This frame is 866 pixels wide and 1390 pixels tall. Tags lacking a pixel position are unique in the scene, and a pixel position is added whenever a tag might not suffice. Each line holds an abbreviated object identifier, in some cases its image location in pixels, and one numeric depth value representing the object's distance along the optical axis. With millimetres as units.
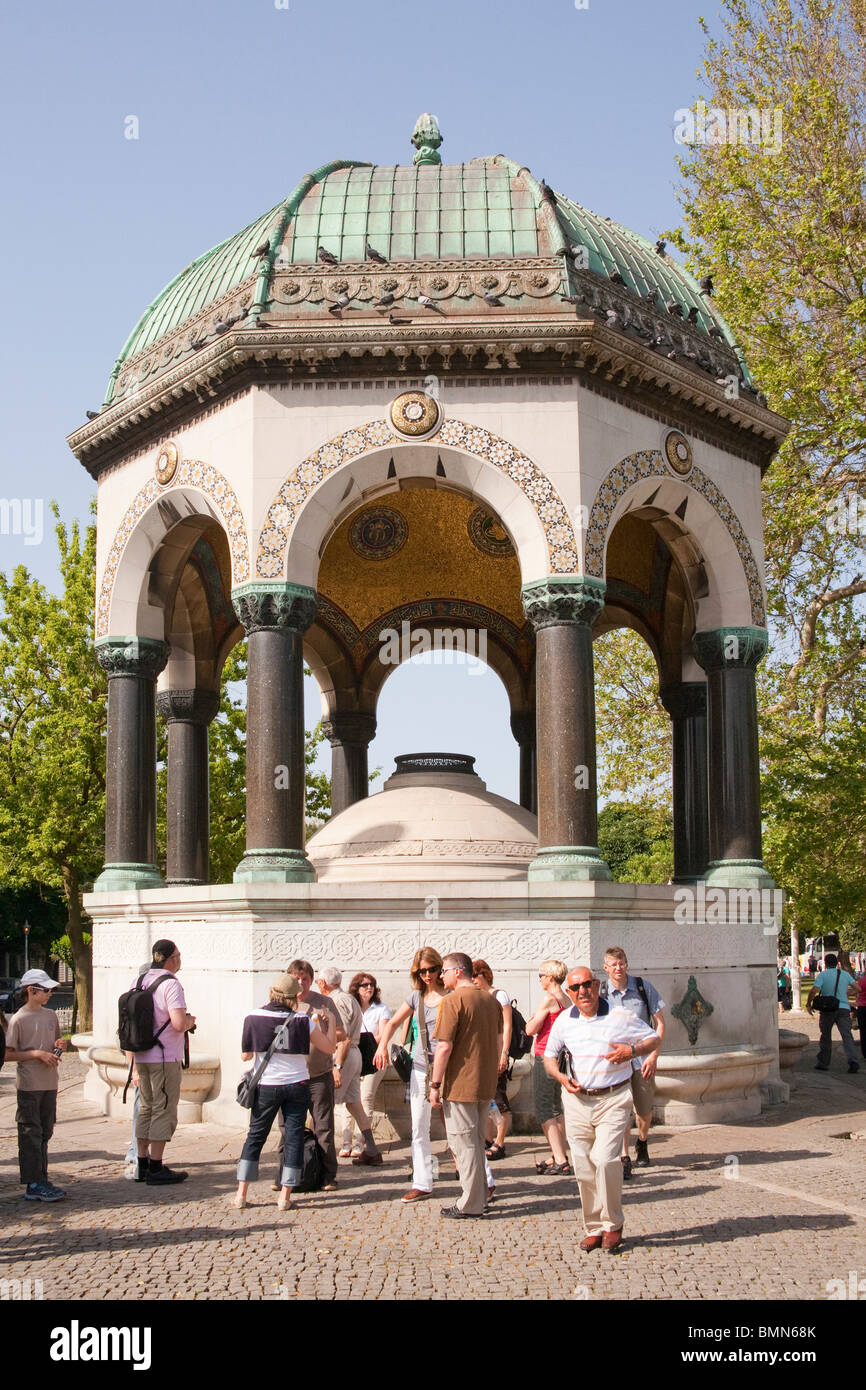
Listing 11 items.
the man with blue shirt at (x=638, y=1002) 10516
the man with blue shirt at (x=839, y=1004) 19641
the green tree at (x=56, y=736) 28188
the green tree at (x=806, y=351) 24438
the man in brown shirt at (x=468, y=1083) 8945
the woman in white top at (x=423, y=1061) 9656
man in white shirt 8039
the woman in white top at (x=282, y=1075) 9273
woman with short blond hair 10578
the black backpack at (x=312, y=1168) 9812
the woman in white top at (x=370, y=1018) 11680
